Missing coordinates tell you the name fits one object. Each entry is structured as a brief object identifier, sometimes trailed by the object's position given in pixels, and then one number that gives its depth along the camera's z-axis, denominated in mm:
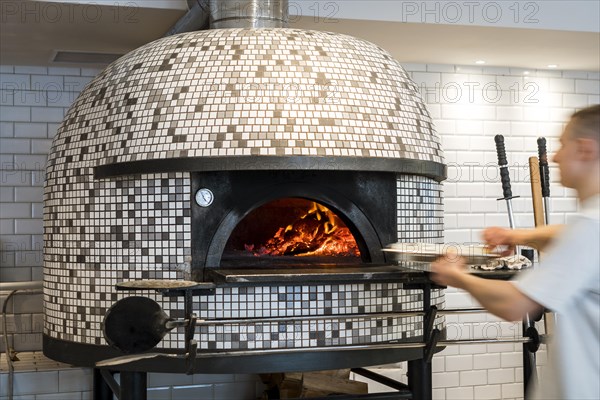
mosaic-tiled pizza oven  2998
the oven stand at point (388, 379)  2803
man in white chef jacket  1665
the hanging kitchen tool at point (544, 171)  4133
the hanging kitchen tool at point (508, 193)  3788
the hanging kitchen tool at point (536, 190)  4281
